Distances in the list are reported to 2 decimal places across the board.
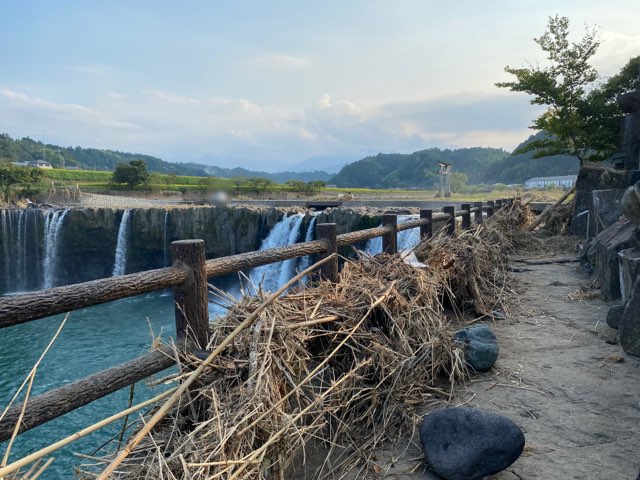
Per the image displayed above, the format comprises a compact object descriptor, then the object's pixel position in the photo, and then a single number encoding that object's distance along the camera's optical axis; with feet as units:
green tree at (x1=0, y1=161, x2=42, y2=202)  101.65
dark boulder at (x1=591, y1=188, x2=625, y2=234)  21.25
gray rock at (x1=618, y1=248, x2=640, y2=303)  12.65
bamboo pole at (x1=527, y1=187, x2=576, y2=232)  35.86
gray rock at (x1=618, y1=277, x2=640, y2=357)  10.77
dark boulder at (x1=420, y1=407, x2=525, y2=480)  6.95
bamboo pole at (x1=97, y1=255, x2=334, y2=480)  3.93
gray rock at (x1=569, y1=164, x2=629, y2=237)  29.66
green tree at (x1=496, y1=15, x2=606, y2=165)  59.41
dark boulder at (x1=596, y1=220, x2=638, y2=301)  15.08
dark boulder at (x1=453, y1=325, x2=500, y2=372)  10.76
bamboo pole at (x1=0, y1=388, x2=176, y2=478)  3.26
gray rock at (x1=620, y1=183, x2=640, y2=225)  12.42
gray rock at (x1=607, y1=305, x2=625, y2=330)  13.00
